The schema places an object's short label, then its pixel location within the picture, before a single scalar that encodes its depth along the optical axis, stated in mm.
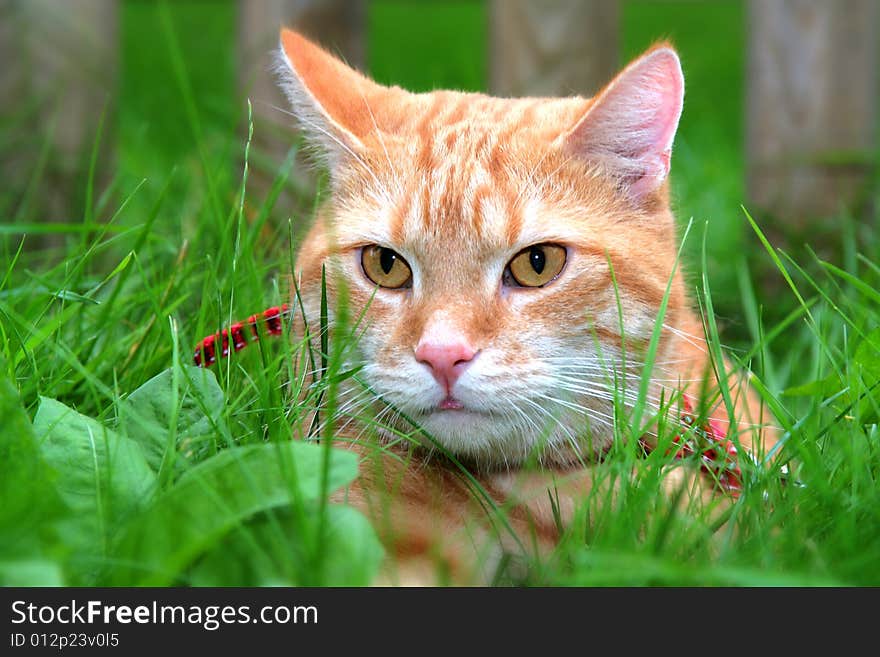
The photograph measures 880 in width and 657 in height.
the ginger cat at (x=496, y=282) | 1672
